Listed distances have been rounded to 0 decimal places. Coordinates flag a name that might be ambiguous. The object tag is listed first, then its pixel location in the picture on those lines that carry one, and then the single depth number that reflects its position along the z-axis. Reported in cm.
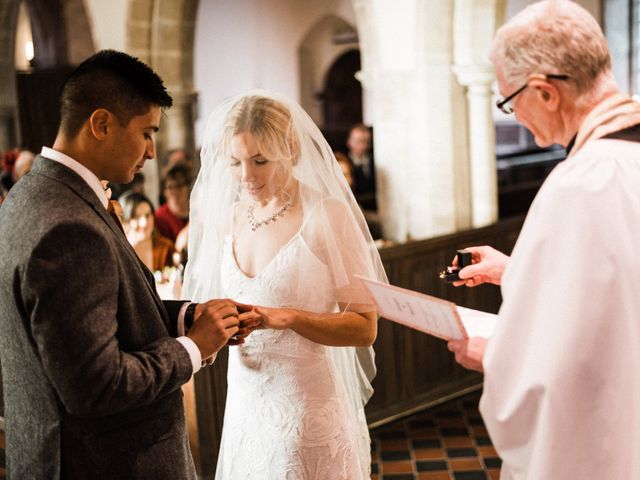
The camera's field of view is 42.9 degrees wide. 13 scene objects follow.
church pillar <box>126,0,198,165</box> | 737
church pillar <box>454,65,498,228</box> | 639
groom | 175
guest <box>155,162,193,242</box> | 611
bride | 265
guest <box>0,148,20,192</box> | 791
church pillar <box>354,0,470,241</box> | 638
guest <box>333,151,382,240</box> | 706
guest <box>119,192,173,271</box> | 496
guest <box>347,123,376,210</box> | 822
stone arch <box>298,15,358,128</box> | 1489
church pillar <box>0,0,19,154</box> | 952
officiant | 175
